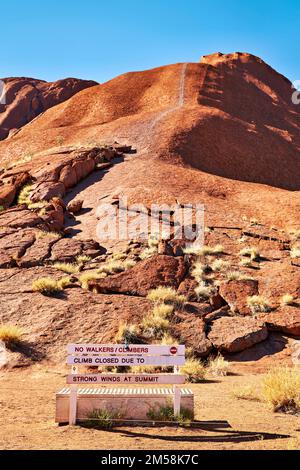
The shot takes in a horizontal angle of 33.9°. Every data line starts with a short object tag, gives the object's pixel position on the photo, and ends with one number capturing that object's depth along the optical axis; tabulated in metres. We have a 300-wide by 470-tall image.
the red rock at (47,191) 28.14
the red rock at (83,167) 32.62
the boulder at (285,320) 15.31
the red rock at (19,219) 23.59
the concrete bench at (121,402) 7.84
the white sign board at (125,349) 8.12
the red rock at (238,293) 16.44
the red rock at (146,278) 17.03
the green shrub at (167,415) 7.91
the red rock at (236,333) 14.37
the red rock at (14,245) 19.62
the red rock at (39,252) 19.58
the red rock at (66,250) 20.41
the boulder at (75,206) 27.39
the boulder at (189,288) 17.06
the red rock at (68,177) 31.05
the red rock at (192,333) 14.21
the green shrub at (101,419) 7.60
